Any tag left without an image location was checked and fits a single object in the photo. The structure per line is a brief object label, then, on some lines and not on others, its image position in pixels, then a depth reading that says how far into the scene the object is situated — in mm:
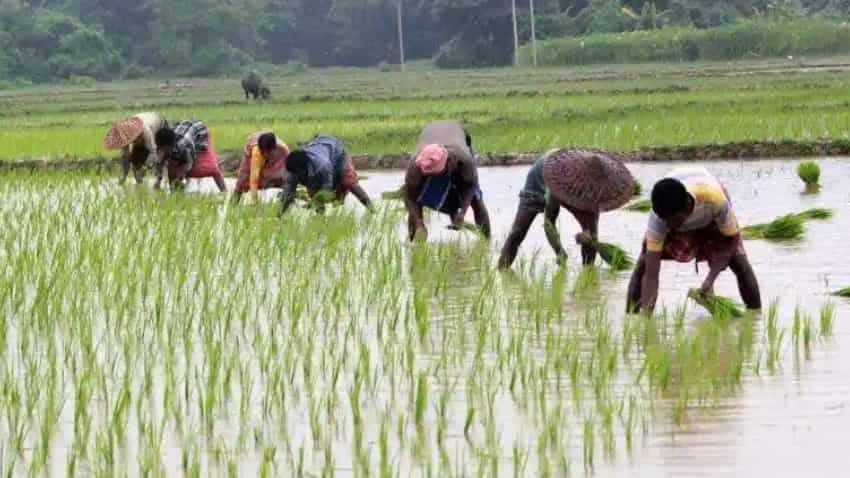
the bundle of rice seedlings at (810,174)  21328
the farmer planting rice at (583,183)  13617
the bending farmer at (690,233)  10984
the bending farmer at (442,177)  15875
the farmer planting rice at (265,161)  19730
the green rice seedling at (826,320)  11328
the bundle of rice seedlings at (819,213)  17750
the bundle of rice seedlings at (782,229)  16687
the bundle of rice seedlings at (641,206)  19703
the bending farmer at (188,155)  22703
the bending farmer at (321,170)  17937
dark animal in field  59844
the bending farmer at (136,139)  22891
